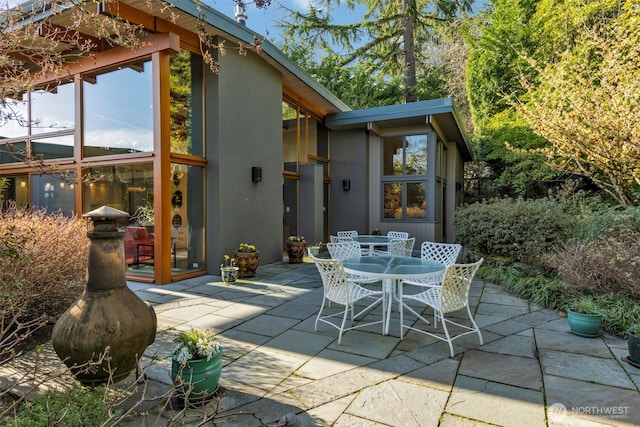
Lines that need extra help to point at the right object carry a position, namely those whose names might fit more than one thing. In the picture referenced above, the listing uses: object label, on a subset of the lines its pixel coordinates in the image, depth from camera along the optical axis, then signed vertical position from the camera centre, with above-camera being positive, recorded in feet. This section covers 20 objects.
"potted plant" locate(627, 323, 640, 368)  9.47 -3.86
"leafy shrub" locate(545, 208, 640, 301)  13.69 -2.17
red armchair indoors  19.85 -2.15
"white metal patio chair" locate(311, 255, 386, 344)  11.33 -2.76
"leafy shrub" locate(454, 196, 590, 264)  20.49 -1.30
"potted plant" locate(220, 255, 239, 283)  19.21 -3.61
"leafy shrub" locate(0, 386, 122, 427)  5.87 -3.87
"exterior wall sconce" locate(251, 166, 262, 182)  23.16 +2.28
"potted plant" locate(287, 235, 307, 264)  25.02 -3.03
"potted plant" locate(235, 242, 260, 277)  20.42 -3.18
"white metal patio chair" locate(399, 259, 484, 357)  10.44 -2.74
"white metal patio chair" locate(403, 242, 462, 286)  15.89 -2.13
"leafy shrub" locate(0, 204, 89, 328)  9.87 -1.81
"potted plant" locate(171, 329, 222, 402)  7.54 -3.37
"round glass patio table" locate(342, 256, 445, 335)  11.61 -2.19
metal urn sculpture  7.42 -2.44
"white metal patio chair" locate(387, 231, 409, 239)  25.20 -2.01
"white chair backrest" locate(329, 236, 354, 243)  21.38 -1.93
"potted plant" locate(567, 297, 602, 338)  11.52 -3.75
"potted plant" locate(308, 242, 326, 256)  25.95 -3.08
